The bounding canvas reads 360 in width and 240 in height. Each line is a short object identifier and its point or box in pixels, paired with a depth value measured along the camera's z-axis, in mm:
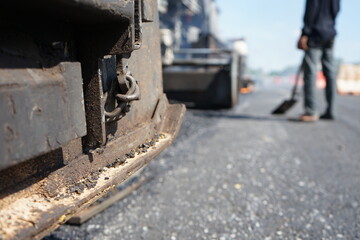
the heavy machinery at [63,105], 612
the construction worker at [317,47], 4258
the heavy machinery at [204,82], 5266
